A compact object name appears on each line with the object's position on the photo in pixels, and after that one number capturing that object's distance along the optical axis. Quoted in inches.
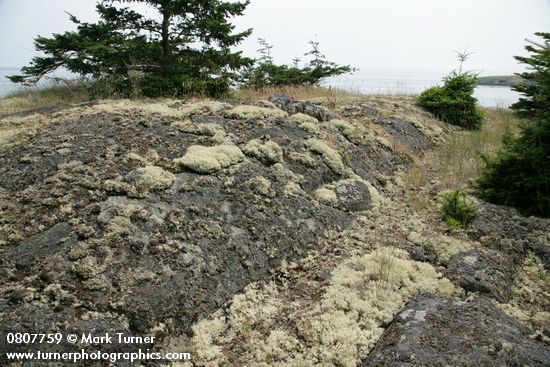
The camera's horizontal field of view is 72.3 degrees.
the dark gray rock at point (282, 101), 383.2
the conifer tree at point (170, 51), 449.7
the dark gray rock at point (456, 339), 140.9
